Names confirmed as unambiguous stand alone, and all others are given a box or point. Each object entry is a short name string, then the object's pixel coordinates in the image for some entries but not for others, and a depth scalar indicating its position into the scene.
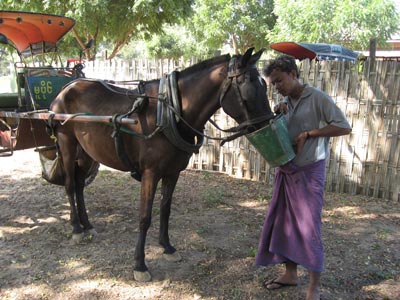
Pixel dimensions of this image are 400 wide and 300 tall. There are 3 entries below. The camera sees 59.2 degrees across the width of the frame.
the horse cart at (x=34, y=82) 4.06
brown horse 2.62
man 2.57
